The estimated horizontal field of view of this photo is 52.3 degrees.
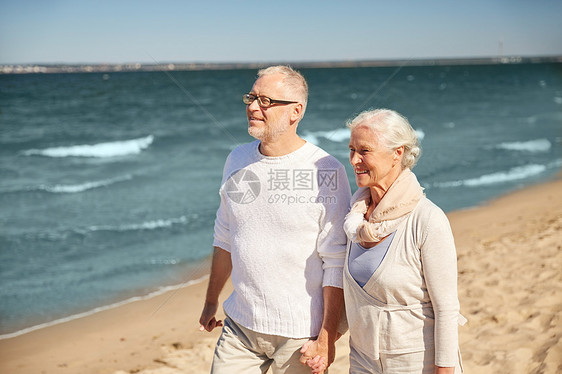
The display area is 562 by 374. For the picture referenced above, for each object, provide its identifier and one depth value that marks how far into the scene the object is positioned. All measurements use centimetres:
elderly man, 250
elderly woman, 216
